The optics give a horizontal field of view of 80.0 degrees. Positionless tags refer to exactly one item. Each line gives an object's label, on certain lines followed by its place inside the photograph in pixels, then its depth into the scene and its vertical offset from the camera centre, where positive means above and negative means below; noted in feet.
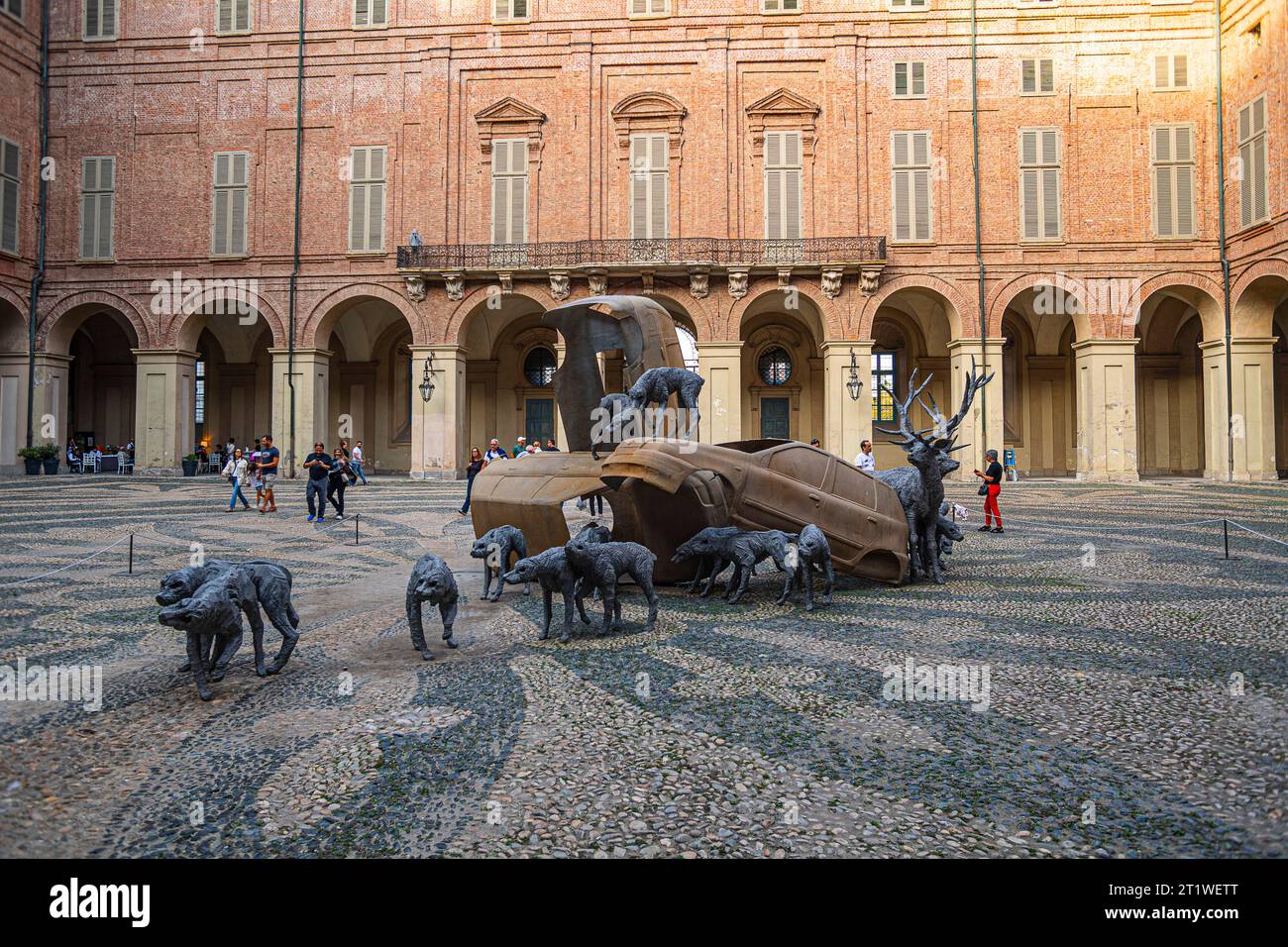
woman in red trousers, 40.83 +0.12
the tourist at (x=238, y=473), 52.60 +1.14
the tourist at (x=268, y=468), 50.91 +1.42
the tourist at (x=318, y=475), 45.03 +0.80
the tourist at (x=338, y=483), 46.70 +0.34
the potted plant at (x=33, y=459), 86.94 +3.48
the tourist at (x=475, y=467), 49.43 +1.45
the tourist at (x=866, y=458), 57.52 +2.34
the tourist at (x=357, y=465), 81.38 +2.64
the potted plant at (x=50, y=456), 88.07 +3.84
